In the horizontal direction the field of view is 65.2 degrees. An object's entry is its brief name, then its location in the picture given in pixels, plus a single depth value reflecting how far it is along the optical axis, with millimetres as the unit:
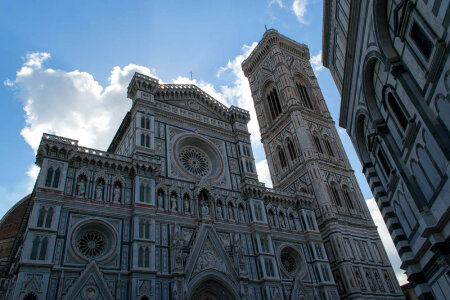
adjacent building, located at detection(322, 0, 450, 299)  10164
